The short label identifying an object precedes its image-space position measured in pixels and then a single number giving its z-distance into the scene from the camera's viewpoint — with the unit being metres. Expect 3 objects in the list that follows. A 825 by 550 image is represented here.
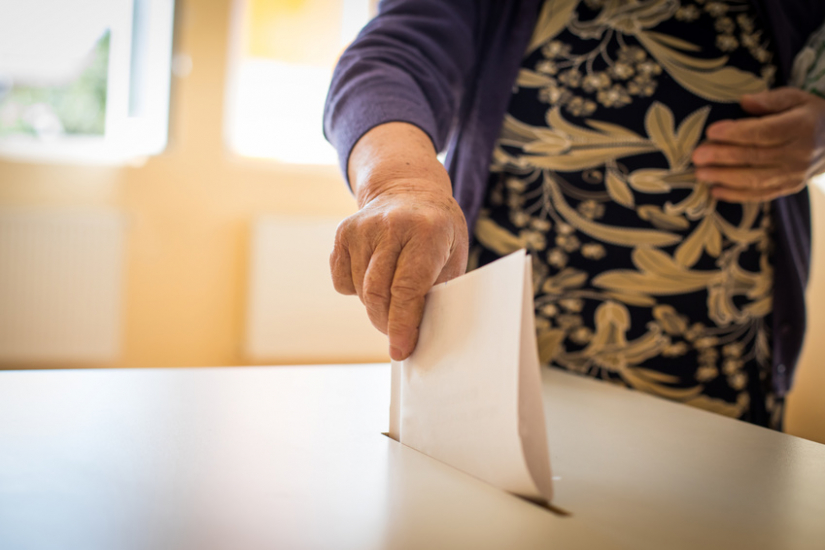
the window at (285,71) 2.97
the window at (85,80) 2.78
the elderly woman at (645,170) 0.70
